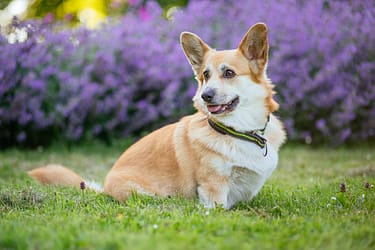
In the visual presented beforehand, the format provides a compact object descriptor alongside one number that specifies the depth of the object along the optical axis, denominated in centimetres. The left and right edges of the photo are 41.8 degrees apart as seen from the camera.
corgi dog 337
